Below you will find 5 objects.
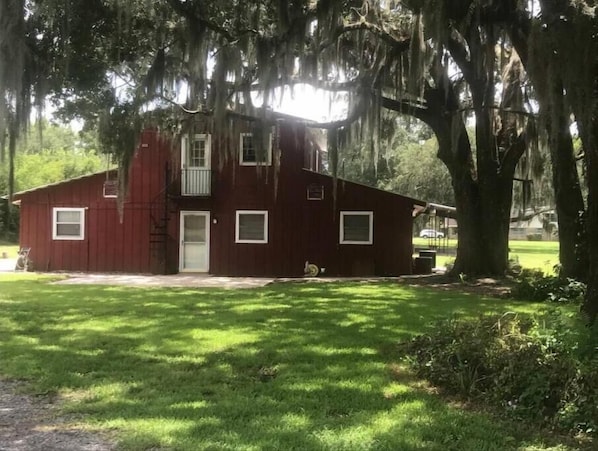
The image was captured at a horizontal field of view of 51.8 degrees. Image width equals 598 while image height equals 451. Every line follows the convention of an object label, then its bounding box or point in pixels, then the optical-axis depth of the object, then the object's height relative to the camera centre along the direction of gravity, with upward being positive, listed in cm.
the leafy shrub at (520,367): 424 -105
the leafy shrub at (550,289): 1008 -97
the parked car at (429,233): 3498 -5
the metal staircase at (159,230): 1806 -5
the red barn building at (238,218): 1791 +36
